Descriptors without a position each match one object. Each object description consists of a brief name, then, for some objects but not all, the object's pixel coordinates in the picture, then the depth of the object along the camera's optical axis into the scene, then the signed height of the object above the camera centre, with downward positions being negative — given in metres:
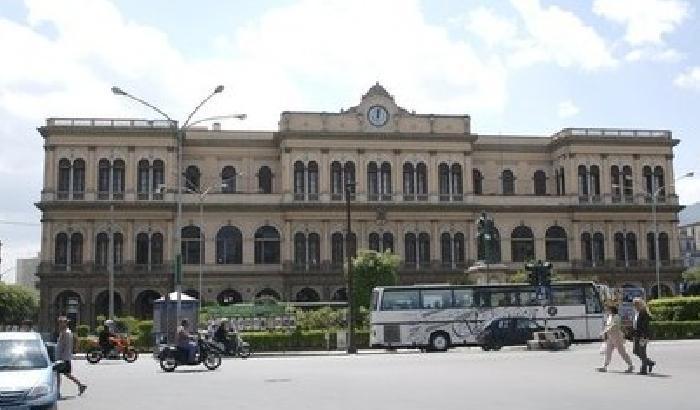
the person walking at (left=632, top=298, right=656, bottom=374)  20.02 -1.15
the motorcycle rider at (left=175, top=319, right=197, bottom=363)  26.48 -1.63
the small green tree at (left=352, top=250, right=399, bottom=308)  54.25 +0.79
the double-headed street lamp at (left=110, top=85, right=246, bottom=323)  32.00 +3.21
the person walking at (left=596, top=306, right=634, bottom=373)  20.88 -1.32
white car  12.85 -1.28
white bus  38.69 -1.10
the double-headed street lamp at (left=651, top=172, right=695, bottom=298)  60.51 +5.05
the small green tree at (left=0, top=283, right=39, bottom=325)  88.06 -1.13
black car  36.59 -1.99
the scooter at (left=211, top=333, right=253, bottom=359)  36.22 -2.42
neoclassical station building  62.00 +6.43
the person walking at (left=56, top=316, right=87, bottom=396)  19.36 -1.14
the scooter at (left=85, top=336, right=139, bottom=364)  34.00 -2.43
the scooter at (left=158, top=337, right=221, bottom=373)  26.28 -2.03
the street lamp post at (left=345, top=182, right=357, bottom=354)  40.06 -1.53
